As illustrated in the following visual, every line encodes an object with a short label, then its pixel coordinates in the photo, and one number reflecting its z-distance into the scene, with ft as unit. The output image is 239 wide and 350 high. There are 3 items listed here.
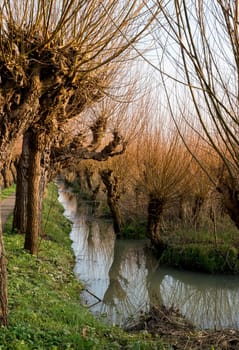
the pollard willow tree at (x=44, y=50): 22.97
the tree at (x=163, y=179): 50.96
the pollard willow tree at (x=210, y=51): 13.08
